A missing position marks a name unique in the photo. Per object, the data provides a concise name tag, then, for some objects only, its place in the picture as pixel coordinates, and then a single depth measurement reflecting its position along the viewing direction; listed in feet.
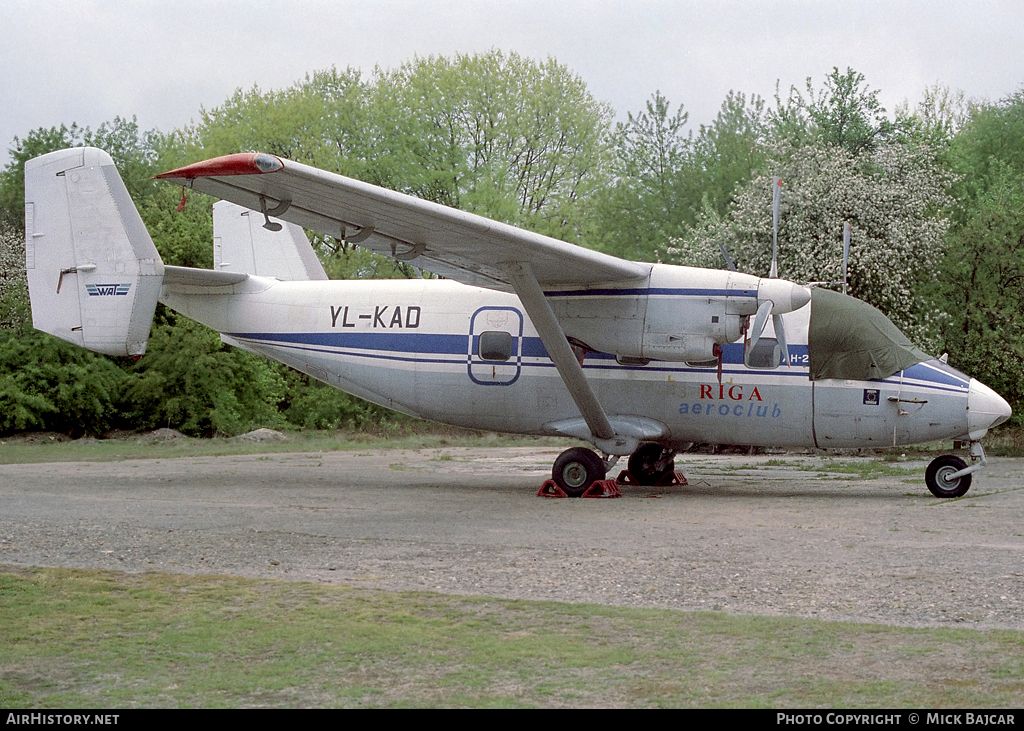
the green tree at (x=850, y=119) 114.11
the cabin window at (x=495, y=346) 54.80
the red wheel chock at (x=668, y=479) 57.62
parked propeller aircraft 47.62
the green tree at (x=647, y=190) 162.20
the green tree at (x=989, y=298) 85.15
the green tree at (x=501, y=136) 149.89
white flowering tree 88.58
